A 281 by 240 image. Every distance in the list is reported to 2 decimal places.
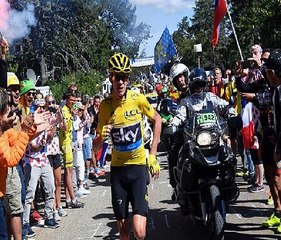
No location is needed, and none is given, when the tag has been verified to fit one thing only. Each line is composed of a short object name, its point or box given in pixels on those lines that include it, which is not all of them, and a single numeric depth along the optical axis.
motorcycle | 5.52
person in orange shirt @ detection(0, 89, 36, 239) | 4.29
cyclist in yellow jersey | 5.44
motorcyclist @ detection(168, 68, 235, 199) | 6.29
